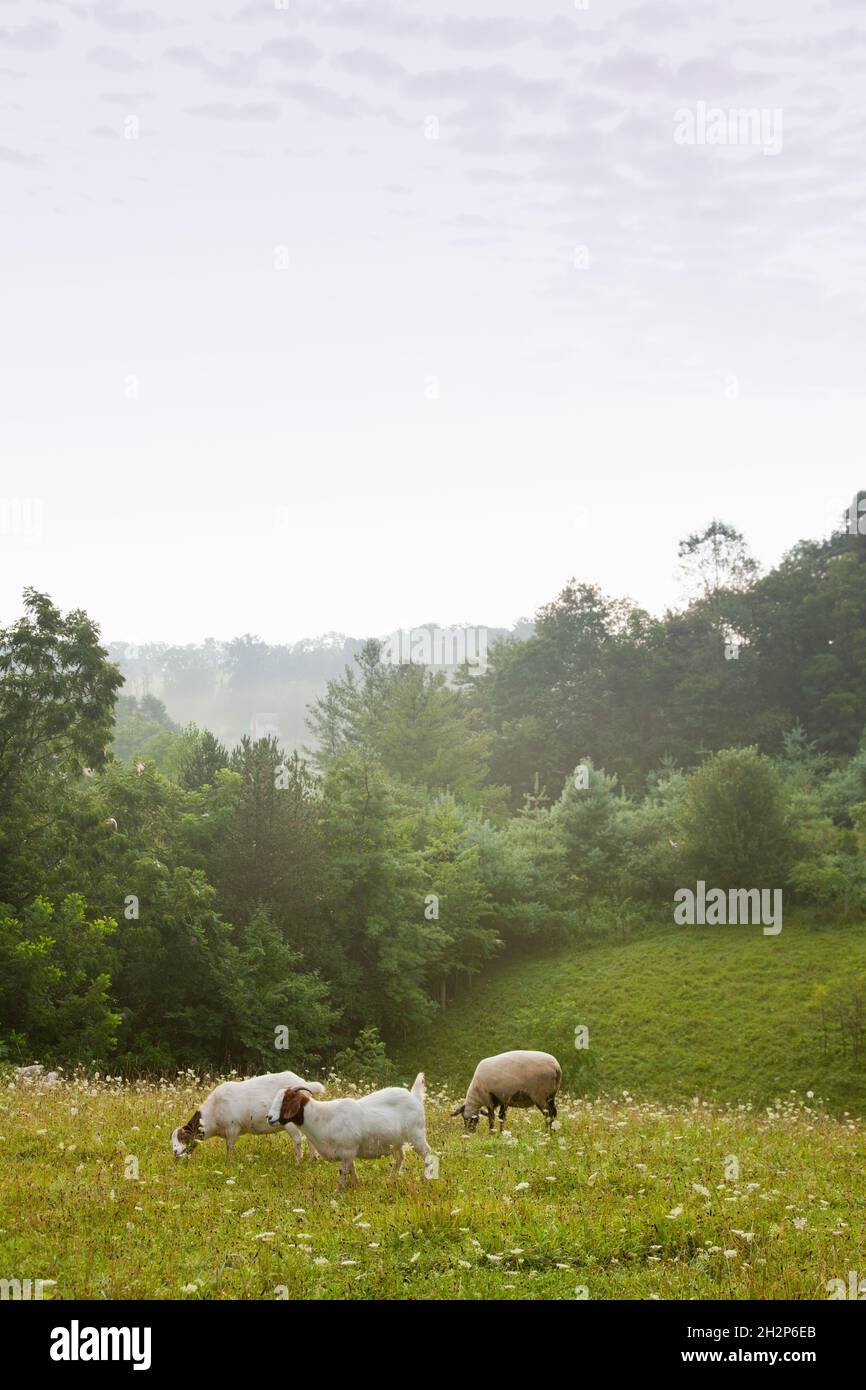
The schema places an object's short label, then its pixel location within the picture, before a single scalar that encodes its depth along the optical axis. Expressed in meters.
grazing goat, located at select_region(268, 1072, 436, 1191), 11.50
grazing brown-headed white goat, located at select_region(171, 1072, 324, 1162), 12.95
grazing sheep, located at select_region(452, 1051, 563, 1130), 16.55
